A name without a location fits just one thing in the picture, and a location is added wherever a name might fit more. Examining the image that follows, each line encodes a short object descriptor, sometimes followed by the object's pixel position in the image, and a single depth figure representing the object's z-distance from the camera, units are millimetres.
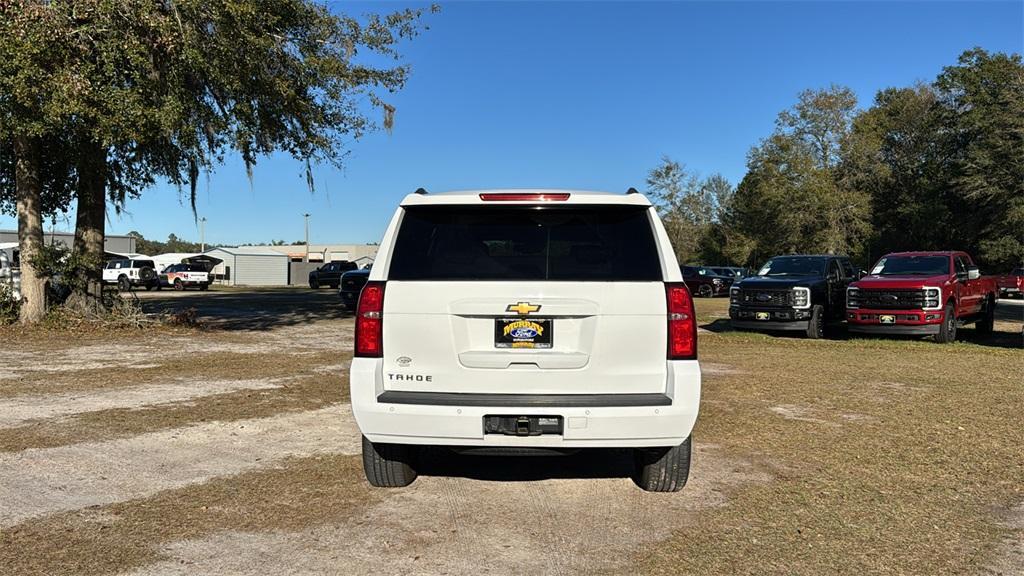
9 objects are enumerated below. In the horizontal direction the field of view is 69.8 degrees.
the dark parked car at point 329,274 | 46438
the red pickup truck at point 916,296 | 14500
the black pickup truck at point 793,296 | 15680
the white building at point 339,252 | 88938
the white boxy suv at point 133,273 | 40500
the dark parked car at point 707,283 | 37938
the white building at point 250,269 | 63406
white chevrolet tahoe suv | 4137
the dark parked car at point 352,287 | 22609
